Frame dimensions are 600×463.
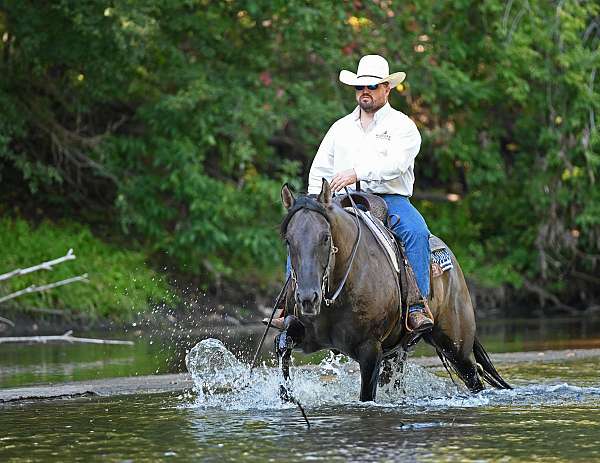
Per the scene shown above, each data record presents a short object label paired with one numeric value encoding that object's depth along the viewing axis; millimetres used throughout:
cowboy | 21203
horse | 18266
